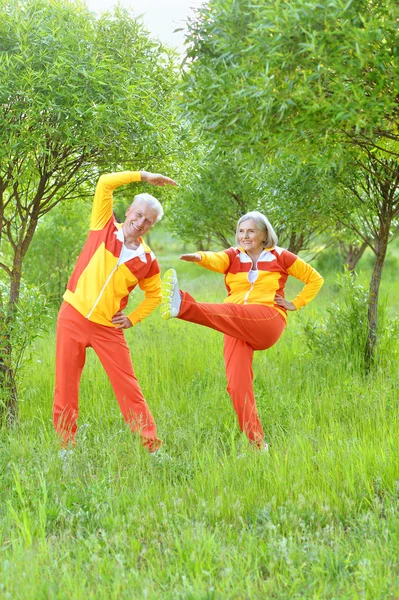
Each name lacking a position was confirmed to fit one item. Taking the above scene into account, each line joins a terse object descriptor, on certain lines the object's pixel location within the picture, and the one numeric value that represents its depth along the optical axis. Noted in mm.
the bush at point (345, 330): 7723
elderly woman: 5203
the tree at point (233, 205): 7973
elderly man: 5094
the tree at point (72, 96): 5219
